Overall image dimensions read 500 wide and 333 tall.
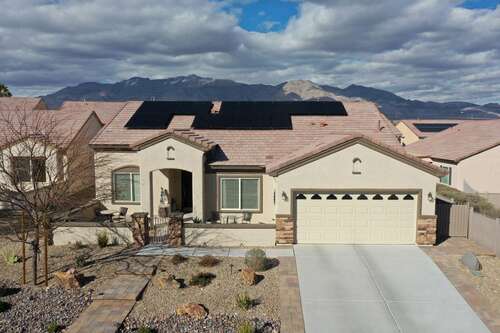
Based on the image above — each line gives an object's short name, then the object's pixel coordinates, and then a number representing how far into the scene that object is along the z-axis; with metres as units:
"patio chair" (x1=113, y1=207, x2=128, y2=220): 21.05
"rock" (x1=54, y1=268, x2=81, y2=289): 13.40
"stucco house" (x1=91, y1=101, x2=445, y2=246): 17.27
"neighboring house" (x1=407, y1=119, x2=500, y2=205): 29.45
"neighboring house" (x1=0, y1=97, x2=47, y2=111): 33.57
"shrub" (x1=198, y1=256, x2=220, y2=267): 14.99
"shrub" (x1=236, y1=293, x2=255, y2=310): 11.71
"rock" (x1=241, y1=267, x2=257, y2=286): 13.37
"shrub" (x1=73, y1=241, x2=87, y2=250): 17.14
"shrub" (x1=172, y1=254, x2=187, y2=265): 15.24
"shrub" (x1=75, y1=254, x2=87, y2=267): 15.19
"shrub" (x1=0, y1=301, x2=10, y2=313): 11.91
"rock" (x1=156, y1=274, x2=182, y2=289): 13.23
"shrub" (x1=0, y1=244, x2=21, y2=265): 15.47
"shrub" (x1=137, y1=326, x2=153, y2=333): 10.31
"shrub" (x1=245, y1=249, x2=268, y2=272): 14.51
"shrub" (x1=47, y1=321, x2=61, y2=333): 10.58
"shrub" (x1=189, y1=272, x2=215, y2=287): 13.43
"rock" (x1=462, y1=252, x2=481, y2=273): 14.62
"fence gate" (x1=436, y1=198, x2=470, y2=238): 18.62
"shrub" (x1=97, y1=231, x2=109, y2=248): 17.17
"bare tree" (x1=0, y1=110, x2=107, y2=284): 13.83
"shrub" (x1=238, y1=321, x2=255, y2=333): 10.06
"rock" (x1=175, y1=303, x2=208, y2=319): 11.35
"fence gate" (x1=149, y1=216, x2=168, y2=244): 17.71
